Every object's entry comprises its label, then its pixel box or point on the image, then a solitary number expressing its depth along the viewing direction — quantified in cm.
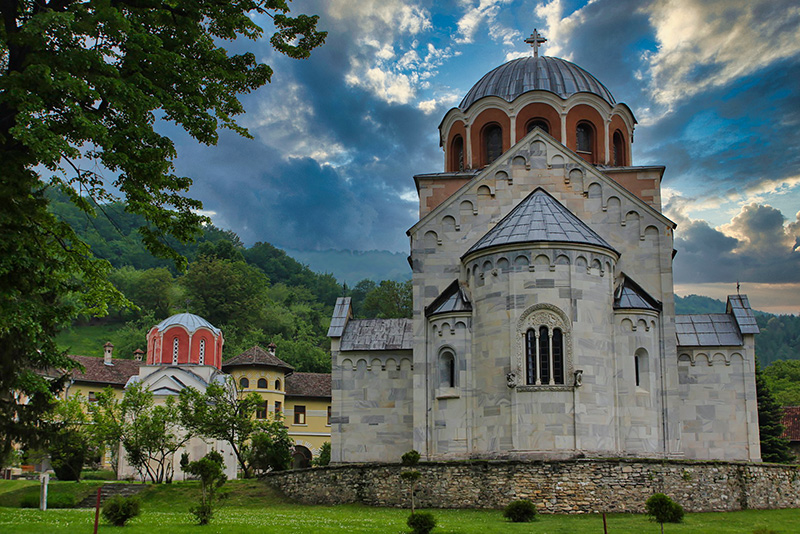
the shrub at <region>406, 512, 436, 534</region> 1546
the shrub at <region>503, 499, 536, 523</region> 1814
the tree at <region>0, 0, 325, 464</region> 1185
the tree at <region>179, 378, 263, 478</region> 3384
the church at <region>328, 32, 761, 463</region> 2344
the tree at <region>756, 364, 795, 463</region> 3744
